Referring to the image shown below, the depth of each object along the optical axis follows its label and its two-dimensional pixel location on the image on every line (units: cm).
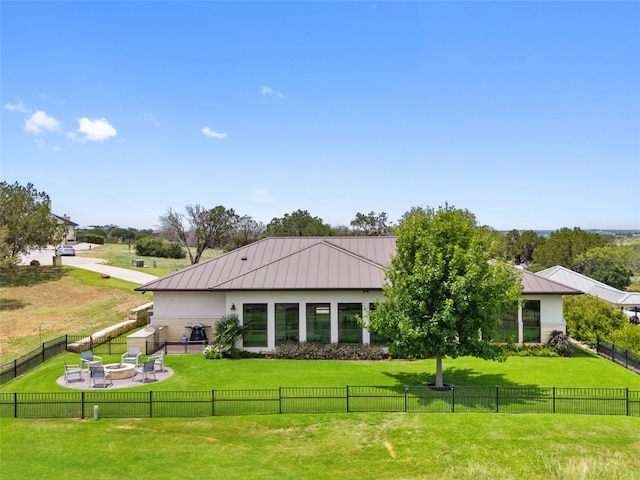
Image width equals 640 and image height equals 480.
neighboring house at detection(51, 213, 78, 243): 10471
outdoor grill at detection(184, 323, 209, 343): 2945
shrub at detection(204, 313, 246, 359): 2714
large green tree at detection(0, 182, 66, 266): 5175
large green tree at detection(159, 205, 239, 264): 7938
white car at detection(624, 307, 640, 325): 3734
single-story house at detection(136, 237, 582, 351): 2825
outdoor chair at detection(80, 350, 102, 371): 2210
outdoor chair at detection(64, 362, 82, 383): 2233
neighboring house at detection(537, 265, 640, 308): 3606
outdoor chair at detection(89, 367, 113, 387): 2095
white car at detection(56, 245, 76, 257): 7375
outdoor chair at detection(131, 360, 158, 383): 2208
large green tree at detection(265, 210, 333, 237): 8844
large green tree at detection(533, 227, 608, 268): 8094
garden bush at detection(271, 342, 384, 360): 2710
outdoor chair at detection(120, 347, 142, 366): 2491
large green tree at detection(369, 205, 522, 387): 1981
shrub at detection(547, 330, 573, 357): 2795
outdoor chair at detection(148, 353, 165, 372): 2378
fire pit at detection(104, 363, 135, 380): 2253
